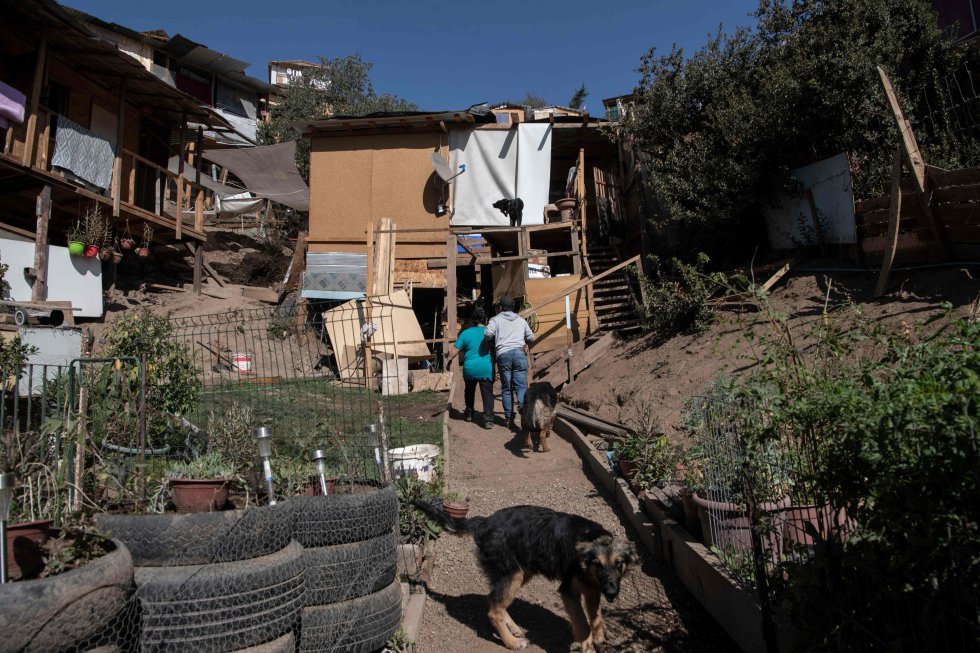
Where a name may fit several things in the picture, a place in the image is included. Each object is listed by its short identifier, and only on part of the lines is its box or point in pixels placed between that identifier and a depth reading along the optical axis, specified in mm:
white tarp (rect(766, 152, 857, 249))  10672
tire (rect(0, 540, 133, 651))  2547
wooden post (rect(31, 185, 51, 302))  13531
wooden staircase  14633
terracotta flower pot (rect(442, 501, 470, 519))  5066
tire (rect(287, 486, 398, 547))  3975
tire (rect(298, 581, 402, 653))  3762
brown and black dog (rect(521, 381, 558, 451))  8595
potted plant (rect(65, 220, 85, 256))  14234
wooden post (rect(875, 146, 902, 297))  8234
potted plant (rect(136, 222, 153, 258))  16641
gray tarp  18906
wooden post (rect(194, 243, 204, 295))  18703
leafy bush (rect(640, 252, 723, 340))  10970
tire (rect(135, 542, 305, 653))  3180
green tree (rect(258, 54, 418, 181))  30688
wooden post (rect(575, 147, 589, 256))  18353
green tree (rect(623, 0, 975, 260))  10844
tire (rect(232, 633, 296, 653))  3310
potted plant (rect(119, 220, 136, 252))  15953
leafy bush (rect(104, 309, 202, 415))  5680
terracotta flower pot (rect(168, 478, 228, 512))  3918
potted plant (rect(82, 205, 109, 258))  14602
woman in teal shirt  9789
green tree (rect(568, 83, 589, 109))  31656
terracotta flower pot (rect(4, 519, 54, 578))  3012
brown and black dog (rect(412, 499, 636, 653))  4078
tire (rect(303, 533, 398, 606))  3885
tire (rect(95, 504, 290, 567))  3361
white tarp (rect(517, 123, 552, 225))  18281
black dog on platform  17797
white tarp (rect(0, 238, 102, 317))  13266
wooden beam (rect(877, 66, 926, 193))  7449
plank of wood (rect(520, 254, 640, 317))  13219
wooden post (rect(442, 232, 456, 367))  13586
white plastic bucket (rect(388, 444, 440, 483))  6387
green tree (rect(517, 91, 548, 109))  40969
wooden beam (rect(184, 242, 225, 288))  21427
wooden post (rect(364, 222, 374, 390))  12526
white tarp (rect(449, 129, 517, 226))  18203
